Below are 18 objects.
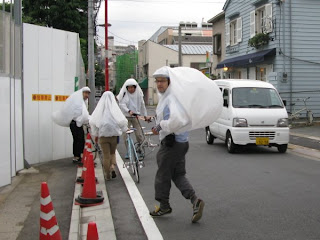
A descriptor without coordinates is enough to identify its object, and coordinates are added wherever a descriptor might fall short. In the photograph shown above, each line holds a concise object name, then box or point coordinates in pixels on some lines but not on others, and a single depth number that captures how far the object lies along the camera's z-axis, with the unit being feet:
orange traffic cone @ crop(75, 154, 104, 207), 19.49
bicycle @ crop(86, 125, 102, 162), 30.64
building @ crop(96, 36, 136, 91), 261.67
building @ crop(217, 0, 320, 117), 65.92
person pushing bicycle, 32.76
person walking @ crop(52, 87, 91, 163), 29.81
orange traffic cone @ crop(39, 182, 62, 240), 13.34
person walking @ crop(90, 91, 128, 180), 24.61
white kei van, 36.11
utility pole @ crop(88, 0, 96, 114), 61.41
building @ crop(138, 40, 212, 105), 183.11
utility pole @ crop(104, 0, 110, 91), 69.15
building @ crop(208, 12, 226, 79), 95.71
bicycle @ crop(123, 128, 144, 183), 25.09
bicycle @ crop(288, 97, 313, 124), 59.21
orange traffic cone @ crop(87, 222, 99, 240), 10.50
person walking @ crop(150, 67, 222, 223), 16.17
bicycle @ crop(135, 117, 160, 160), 32.65
